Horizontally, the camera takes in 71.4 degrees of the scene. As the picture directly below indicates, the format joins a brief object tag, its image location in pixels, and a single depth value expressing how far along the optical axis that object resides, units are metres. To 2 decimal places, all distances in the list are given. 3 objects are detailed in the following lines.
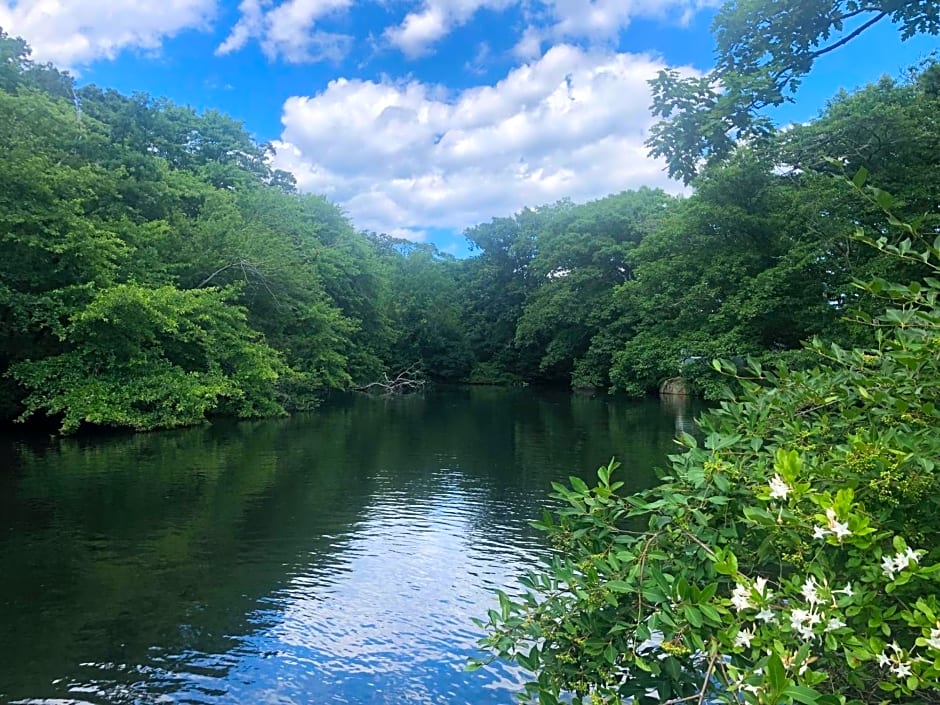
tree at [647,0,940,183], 5.57
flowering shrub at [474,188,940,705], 1.76
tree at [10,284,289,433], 14.28
